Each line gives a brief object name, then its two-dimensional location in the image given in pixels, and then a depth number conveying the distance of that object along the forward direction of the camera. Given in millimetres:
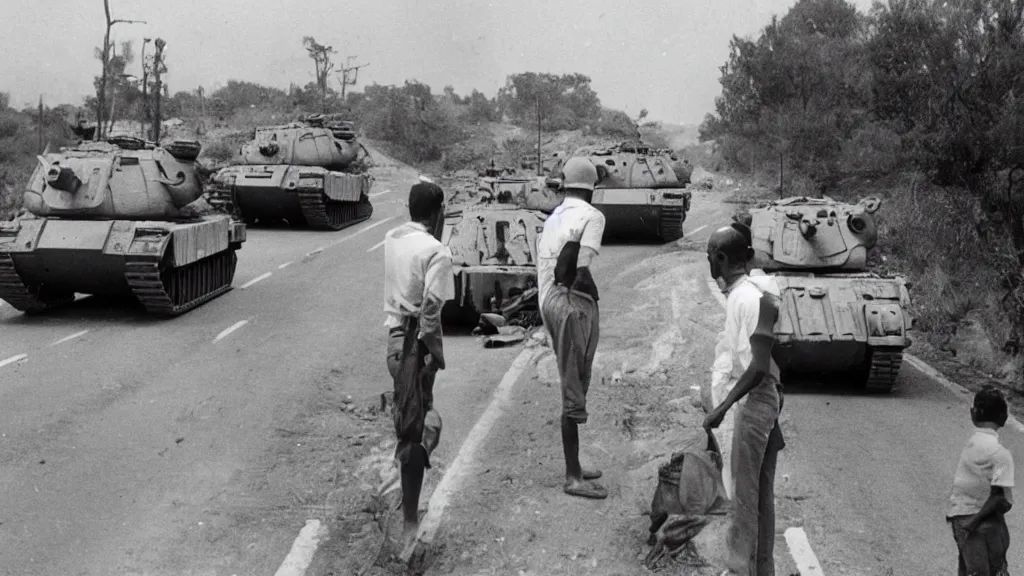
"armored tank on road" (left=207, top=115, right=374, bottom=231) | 24844
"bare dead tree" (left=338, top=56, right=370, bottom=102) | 60297
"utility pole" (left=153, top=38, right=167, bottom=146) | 37653
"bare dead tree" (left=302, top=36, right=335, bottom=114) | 59594
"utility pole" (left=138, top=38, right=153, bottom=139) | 38553
